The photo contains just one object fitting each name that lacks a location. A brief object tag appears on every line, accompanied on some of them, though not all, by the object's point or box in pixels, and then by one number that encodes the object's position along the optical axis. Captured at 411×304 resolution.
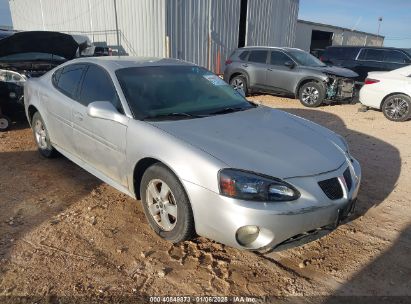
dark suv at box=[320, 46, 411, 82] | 11.78
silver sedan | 2.58
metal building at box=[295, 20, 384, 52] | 26.45
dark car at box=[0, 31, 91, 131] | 6.42
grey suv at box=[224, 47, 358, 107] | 9.80
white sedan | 8.26
